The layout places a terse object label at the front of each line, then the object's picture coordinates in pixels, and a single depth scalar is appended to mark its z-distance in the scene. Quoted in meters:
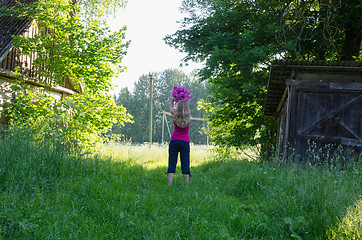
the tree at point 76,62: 9.36
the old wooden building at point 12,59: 9.91
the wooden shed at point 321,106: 8.02
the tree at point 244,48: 10.55
